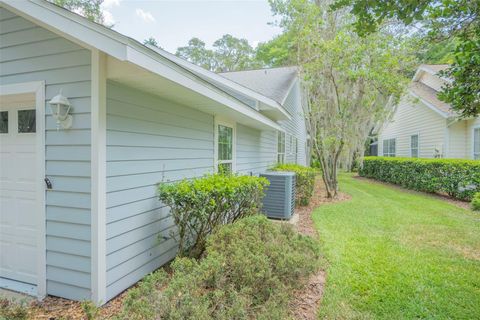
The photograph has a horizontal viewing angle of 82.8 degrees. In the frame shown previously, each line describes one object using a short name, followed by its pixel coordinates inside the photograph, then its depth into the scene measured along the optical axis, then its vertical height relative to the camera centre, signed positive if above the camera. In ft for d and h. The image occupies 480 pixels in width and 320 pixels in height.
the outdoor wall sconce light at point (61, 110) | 9.90 +1.66
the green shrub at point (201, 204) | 12.19 -2.28
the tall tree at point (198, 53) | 105.29 +40.24
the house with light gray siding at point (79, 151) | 9.81 +0.14
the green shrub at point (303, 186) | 28.04 -3.07
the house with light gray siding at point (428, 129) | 36.86 +4.72
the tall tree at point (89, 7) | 65.05 +35.71
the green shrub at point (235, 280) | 6.96 -3.81
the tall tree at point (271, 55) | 67.82 +31.32
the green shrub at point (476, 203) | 23.89 -3.87
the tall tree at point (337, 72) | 27.89 +9.34
